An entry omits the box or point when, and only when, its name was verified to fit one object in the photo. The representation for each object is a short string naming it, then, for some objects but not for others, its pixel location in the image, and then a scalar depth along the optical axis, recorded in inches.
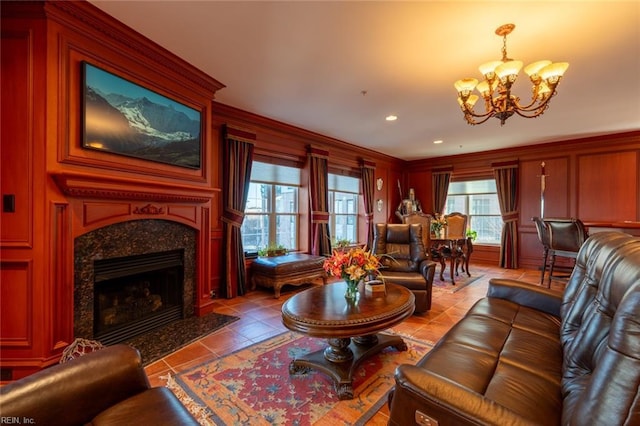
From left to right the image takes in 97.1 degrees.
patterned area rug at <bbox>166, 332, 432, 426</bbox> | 68.4
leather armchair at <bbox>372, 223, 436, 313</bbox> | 132.1
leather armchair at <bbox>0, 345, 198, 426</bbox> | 40.7
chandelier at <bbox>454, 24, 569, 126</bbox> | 90.4
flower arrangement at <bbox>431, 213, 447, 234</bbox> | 212.2
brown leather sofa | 31.7
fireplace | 90.7
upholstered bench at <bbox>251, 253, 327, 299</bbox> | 160.9
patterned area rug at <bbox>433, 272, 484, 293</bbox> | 181.0
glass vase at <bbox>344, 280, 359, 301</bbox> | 90.7
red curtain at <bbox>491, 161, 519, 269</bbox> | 248.0
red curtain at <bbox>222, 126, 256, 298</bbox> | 159.3
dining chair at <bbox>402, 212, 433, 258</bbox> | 172.7
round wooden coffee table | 73.3
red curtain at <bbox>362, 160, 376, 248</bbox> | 259.0
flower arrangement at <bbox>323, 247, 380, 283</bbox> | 88.7
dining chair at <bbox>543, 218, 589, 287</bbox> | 163.6
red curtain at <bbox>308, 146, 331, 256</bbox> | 208.5
